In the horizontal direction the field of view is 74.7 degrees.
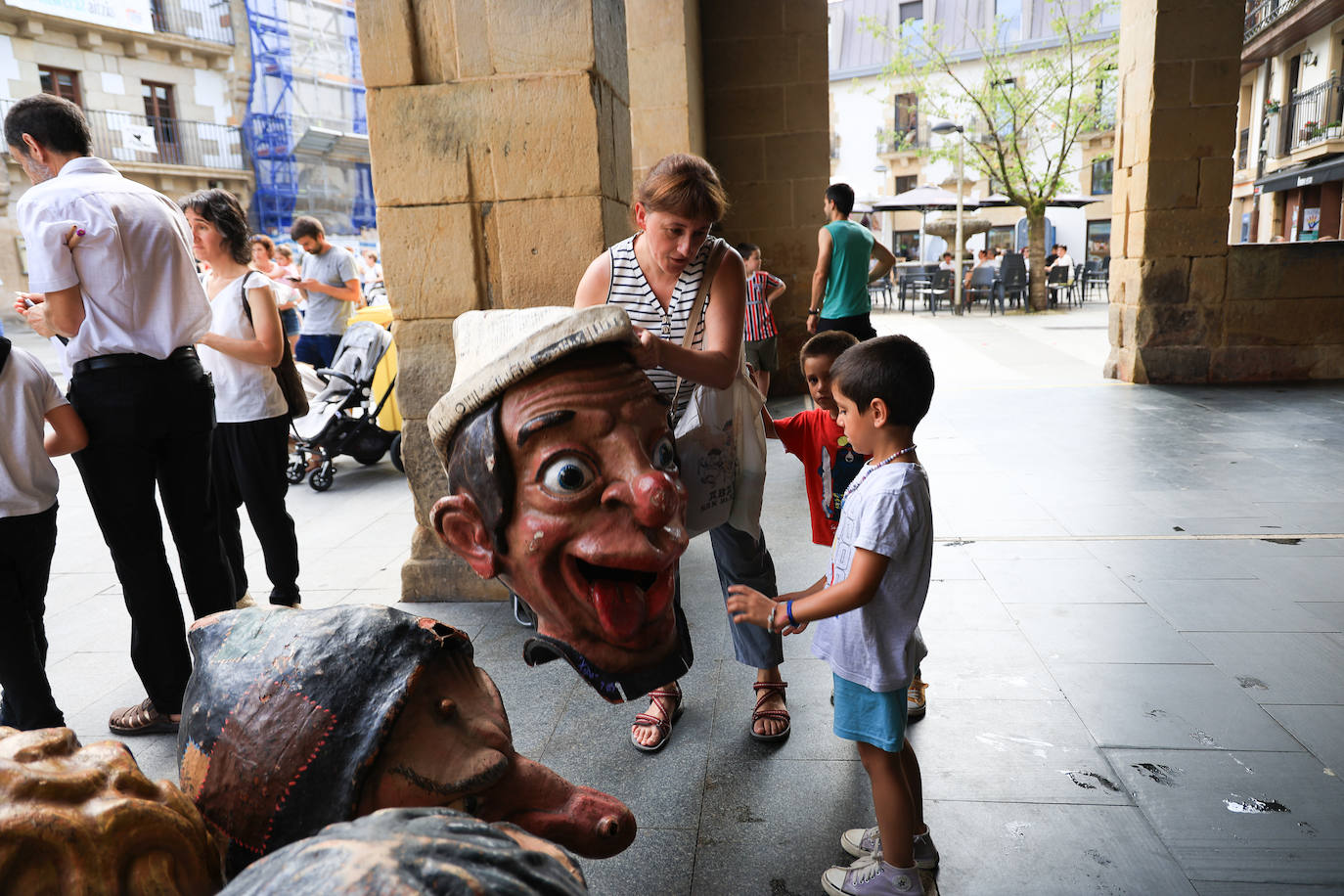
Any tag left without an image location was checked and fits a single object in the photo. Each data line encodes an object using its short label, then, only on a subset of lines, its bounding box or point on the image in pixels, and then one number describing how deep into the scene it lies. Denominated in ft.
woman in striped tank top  6.58
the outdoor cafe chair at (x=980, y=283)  59.52
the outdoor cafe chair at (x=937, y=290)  57.31
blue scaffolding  75.25
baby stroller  20.61
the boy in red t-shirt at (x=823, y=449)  8.15
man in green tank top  19.75
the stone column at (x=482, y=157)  10.63
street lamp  56.90
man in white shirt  8.25
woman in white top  10.90
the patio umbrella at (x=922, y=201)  62.73
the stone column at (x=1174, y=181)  25.64
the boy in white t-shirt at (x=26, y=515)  7.85
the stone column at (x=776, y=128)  26.96
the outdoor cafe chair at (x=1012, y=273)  57.57
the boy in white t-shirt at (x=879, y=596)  5.96
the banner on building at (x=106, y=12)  59.16
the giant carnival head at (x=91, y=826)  2.34
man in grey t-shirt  22.29
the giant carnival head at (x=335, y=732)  3.07
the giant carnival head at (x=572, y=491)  4.68
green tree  57.26
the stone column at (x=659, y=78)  21.86
